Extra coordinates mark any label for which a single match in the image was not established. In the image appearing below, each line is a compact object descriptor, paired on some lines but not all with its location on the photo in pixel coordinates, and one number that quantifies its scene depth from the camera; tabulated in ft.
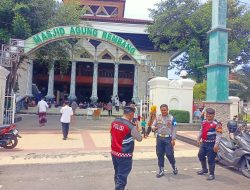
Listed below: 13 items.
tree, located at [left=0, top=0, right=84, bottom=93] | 37.18
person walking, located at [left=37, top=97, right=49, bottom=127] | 34.56
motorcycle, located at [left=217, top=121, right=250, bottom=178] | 14.59
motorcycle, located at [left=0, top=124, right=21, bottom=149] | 20.38
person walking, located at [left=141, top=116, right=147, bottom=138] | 27.78
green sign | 35.69
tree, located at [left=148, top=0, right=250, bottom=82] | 60.74
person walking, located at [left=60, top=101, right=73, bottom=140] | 25.59
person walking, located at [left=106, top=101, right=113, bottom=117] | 54.73
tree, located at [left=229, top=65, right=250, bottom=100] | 51.21
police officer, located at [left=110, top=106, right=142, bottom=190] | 9.84
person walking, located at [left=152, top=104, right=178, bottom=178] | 14.01
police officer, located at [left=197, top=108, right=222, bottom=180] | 13.72
